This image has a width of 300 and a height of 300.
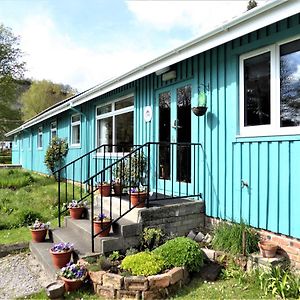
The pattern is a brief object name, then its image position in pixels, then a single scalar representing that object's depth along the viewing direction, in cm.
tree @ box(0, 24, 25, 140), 2842
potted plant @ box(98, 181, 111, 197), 581
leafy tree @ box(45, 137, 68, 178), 1276
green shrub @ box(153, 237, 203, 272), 384
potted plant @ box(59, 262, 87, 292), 373
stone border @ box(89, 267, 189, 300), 352
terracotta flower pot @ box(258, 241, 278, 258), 379
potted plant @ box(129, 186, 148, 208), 475
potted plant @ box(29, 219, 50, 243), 531
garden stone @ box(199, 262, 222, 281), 388
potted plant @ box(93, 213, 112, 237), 442
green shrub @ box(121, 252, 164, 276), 368
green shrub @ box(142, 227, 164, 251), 445
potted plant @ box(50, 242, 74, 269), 417
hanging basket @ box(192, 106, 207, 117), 504
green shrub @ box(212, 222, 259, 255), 405
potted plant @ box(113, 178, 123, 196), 595
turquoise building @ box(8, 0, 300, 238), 386
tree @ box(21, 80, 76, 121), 4203
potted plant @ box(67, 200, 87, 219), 563
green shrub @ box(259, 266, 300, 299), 333
